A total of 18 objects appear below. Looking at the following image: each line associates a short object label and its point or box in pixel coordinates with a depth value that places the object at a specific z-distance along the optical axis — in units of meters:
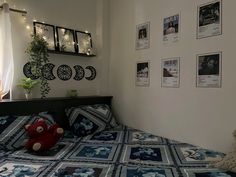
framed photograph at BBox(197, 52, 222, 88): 1.91
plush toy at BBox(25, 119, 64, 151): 1.89
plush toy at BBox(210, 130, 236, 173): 1.49
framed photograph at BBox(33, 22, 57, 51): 2.67
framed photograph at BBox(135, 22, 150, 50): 2.61
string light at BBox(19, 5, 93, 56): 2.60
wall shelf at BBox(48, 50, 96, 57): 2.80
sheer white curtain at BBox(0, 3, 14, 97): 2.38
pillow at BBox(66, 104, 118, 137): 2.49
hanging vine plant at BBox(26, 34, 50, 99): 2.50
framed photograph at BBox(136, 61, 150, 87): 2.62
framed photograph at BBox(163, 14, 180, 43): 2.26
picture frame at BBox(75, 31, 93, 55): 3.03
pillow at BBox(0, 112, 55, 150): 1.91
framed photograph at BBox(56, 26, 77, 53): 2.84
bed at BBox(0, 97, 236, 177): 1.47
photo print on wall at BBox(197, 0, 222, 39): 1.91
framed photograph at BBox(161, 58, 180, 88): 2.26
